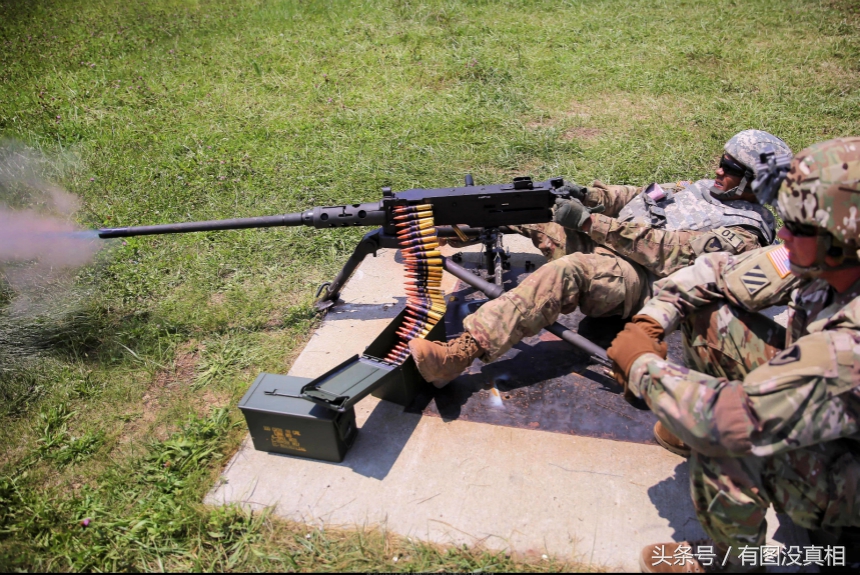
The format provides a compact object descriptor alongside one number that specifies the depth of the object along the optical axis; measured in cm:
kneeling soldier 243
